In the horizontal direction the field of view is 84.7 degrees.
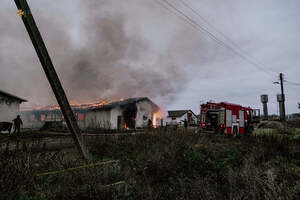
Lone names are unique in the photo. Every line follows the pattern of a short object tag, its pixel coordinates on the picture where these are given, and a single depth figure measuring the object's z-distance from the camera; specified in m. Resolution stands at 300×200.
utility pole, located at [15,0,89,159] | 3.82
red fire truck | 13.33
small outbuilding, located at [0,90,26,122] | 16.43
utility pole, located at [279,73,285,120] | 30.32
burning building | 23.12
